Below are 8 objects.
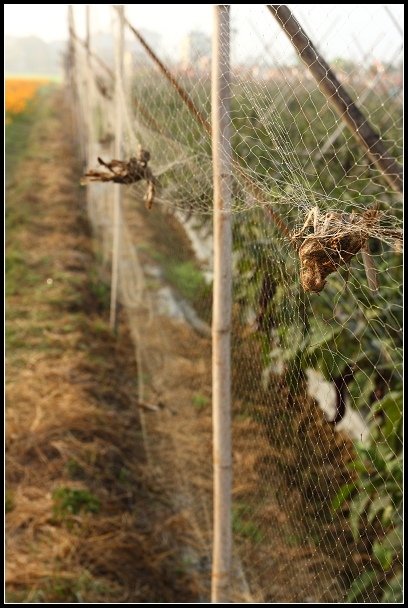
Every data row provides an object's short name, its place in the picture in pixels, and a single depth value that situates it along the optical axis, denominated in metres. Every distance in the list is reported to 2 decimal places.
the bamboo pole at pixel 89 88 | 7.53
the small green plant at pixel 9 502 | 3.61
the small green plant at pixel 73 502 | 3.54
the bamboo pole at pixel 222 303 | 2.09
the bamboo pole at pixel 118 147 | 4.39
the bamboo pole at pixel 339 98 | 1.59
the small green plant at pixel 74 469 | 3.83
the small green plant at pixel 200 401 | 4.17
